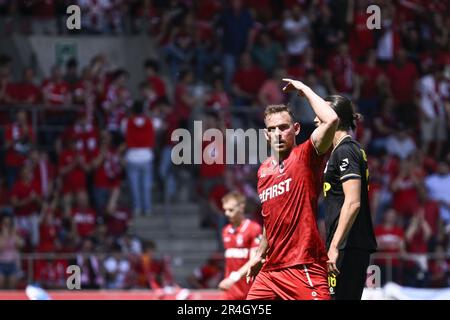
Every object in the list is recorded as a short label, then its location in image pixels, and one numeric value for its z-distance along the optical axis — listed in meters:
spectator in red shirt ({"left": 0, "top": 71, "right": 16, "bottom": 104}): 18.92
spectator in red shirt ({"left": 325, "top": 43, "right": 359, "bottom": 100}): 19.16
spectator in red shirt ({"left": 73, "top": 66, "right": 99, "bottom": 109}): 18.94
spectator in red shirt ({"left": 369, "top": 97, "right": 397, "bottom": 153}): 19.00
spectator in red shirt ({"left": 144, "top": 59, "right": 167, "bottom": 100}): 18.95
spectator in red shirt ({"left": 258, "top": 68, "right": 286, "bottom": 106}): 18.89
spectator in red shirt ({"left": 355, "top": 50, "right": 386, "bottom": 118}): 19.33
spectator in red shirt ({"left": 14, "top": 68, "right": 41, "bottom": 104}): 18.94
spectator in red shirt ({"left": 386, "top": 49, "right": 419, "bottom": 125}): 19.70
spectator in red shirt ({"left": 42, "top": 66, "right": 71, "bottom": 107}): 18.95
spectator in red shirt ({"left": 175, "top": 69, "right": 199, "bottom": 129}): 18.52
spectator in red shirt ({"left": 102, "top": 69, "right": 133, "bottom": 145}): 18.61
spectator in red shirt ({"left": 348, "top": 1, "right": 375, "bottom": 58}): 19.88
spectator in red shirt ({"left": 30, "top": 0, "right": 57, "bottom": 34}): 20.27
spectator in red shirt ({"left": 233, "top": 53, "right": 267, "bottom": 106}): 19.31
